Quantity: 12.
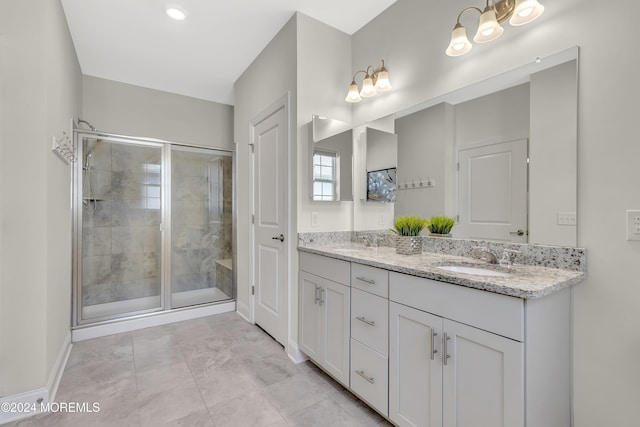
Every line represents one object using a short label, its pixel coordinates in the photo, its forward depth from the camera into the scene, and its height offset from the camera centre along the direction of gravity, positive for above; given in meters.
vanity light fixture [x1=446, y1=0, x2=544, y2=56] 1.34 +0.94
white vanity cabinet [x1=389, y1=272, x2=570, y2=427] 1.02 -0.58
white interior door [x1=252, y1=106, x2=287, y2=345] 2.50 -0.12
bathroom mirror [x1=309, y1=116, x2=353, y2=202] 2.34 +0.42
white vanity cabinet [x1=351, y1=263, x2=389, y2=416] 1.52 -0.68
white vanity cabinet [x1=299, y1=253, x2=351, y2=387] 1.80 -0.69
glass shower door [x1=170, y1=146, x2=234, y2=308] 3.48 -0.19
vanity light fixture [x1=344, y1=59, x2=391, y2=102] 2.14 +0.97
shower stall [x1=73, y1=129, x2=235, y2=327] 3.09 -0.18
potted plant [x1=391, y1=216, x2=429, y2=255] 1.87 -0.15
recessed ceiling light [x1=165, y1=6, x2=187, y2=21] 2.21 +1.54
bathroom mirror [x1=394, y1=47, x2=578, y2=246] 1.35 +0.32
